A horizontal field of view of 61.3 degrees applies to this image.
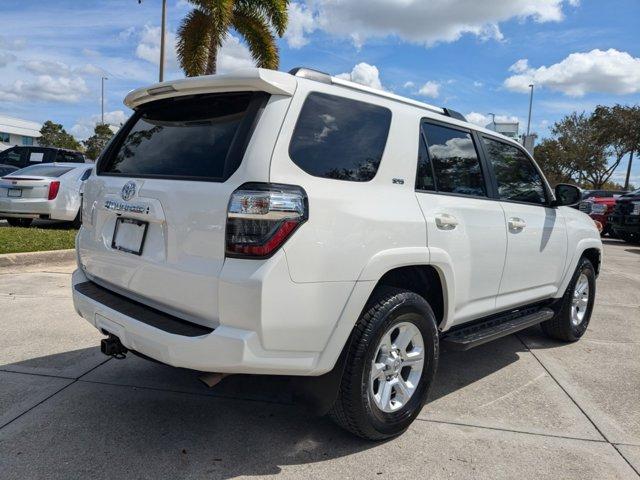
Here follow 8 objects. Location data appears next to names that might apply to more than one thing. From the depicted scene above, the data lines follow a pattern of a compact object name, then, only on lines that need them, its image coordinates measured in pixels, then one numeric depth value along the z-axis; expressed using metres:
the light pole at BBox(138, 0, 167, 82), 19.17
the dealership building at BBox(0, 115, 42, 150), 76.38
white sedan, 9.73
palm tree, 16.14
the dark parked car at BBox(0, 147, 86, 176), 14.55
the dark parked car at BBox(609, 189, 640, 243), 14.23
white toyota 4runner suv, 2.41
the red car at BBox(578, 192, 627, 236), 16.72
